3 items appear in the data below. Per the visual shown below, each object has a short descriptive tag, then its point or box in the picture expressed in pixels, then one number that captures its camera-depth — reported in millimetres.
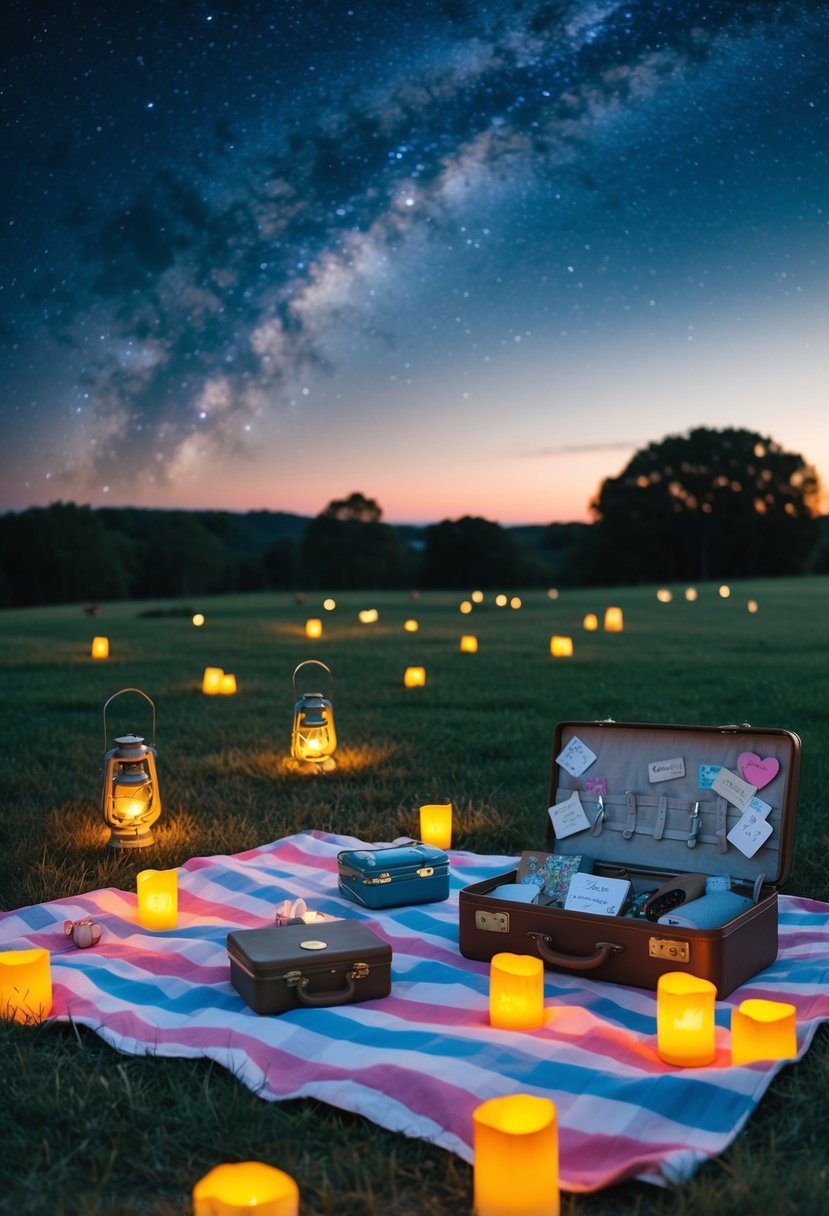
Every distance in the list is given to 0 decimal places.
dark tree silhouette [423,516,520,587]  57094
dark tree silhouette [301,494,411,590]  58188
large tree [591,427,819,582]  60750
